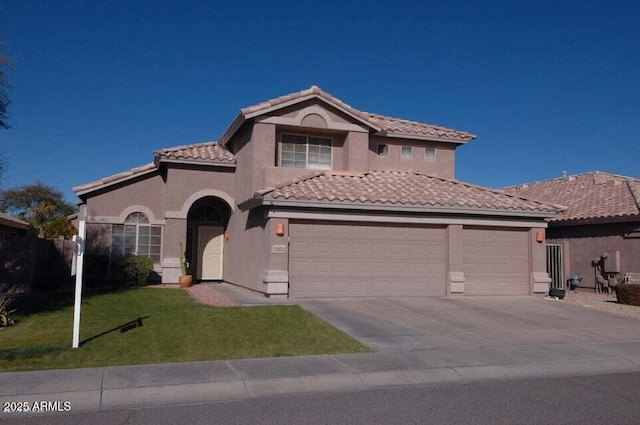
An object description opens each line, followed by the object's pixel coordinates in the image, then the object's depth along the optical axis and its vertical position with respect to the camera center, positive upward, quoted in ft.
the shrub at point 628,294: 57.31 -3.45
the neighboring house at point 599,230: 69.41 +3.71
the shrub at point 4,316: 38.75 -4.54
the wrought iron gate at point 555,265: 76.02 -0.93
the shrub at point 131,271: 64.18 -2.20
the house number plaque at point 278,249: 51.31 +0.39
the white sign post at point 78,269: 30.86 -1.00
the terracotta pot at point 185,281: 64.90 -3.24
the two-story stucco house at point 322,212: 53.47 +4.33
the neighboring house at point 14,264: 59.06 -1.53
